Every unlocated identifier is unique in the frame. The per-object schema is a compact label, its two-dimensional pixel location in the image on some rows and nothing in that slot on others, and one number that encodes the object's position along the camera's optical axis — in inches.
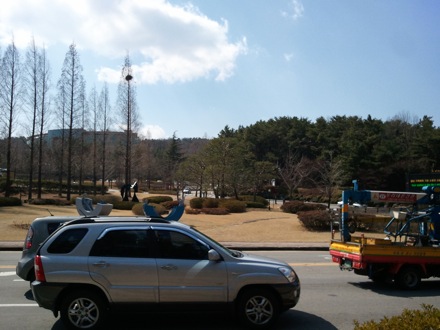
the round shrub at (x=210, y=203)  1409.9
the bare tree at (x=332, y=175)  1773.4
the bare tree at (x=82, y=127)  1838.1
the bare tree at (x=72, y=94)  1811.0
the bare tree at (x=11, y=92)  1590.8
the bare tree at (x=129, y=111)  1879.9
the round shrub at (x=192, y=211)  1296.8
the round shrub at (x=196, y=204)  1421.0
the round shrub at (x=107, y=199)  1406.1
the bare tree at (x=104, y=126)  2203.5
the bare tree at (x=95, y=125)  2183.8
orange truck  401.4
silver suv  251.4
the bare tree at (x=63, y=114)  1817.2
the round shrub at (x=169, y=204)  1394.1
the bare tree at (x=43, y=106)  1706.4
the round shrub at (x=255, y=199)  1821.4
